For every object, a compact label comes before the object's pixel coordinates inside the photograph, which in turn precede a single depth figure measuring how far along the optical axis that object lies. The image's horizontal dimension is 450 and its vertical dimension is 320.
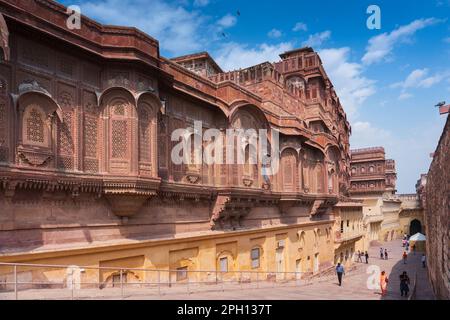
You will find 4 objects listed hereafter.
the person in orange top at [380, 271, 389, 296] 15.41
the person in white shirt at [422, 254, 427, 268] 29.03
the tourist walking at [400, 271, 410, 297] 16.39
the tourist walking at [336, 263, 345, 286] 18.69
